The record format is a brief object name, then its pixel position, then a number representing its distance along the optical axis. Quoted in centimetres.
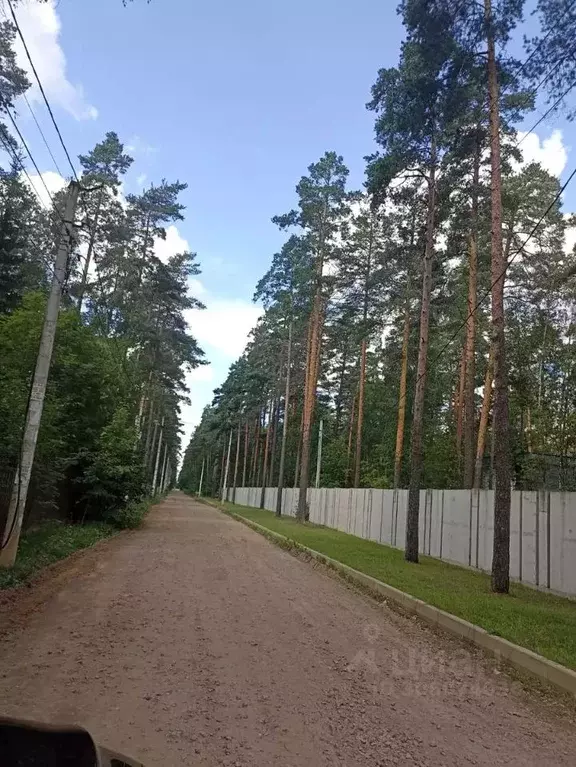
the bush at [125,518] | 2202
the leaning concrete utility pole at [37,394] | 1089
